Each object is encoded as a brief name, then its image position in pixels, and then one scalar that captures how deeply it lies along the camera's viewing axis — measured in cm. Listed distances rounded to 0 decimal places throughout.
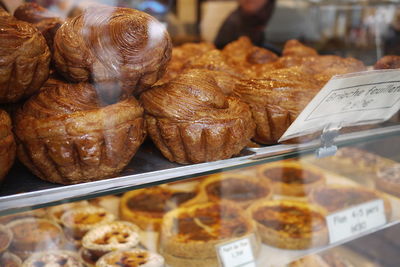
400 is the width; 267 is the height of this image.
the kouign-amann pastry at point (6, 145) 54
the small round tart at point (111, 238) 81
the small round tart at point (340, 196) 92
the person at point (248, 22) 115
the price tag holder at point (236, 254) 72
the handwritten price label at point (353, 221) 79
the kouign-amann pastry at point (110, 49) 56
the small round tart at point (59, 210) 88
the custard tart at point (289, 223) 84
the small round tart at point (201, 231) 81
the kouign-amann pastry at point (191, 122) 60
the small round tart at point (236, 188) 96
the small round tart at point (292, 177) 98
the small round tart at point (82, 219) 86
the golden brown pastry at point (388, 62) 69
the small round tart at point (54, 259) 77
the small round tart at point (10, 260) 77
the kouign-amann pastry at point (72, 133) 56
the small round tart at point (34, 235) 80
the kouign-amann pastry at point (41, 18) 59
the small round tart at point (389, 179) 96
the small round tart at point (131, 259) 77
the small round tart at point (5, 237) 78
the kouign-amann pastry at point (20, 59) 54
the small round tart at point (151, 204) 89
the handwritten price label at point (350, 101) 62
